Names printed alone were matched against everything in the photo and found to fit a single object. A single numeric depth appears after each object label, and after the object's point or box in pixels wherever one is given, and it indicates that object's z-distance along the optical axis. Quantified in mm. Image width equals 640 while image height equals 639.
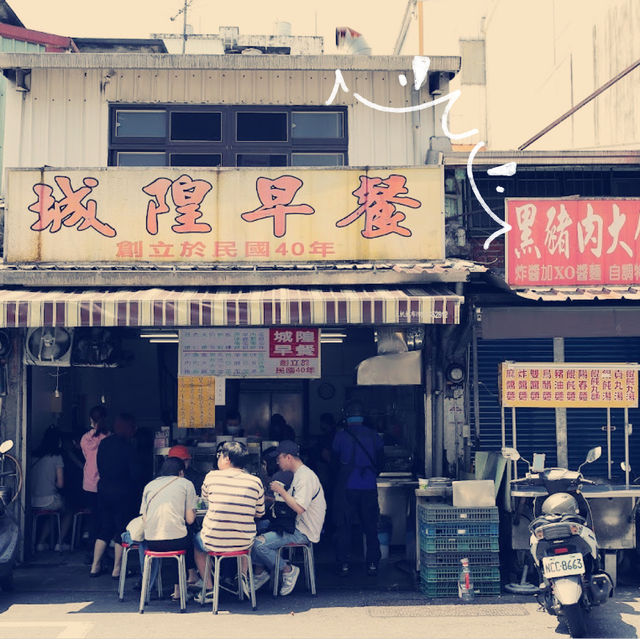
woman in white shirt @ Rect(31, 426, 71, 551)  10930
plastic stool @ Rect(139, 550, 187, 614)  8289
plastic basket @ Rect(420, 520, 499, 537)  8820
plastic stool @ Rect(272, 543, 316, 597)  8750
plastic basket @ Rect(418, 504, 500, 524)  8852
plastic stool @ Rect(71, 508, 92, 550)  11211
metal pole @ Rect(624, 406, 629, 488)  9737
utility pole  18716
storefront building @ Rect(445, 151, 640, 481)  9797
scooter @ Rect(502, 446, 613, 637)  7328
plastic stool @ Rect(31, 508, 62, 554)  10714
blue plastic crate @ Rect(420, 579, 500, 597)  8758
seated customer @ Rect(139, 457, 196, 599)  8312
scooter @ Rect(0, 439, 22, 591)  8625
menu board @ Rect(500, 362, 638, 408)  9938
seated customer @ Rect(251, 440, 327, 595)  8695
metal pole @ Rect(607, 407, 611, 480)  10414
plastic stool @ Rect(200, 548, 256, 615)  8234
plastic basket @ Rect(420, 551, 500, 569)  8758
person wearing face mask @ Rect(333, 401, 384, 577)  10008
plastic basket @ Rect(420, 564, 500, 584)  8750
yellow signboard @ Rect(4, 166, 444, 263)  9914
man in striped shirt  8227
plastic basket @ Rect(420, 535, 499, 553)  8766
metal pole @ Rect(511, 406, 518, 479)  9648
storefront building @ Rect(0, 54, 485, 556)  9453
